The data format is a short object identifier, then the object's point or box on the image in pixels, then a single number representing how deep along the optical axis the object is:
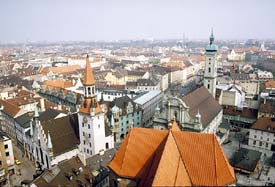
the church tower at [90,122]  53.19
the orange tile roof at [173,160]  33.34
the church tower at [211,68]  84.93
